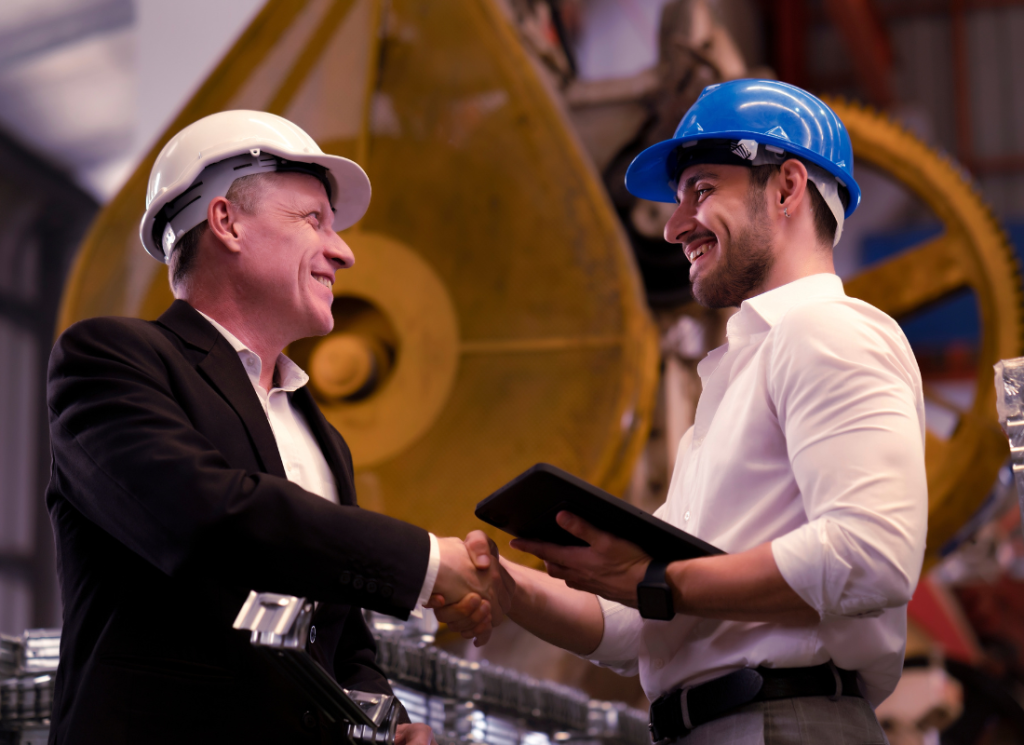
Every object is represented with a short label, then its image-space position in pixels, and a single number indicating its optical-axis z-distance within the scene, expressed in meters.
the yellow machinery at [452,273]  4.09
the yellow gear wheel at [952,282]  4.54
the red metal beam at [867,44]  13.35
